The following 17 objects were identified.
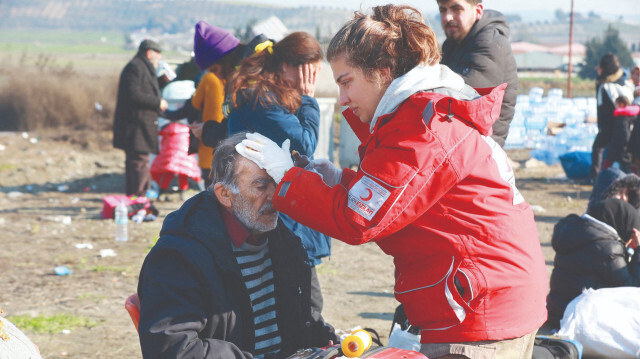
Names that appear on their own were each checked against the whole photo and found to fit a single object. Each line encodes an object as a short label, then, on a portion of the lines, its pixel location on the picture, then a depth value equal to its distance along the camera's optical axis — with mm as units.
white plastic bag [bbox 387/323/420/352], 3723
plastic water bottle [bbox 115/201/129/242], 7926
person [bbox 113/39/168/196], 9452
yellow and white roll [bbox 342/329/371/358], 2314
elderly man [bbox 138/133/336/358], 2445
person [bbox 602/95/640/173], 10109
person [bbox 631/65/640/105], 12086
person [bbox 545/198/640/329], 4945
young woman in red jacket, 2201
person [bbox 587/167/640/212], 5680
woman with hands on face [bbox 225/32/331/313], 3715
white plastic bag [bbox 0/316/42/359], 2545
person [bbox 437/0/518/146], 3861
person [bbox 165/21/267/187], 5004
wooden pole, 28567
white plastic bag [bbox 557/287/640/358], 4496
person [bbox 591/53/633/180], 10555
